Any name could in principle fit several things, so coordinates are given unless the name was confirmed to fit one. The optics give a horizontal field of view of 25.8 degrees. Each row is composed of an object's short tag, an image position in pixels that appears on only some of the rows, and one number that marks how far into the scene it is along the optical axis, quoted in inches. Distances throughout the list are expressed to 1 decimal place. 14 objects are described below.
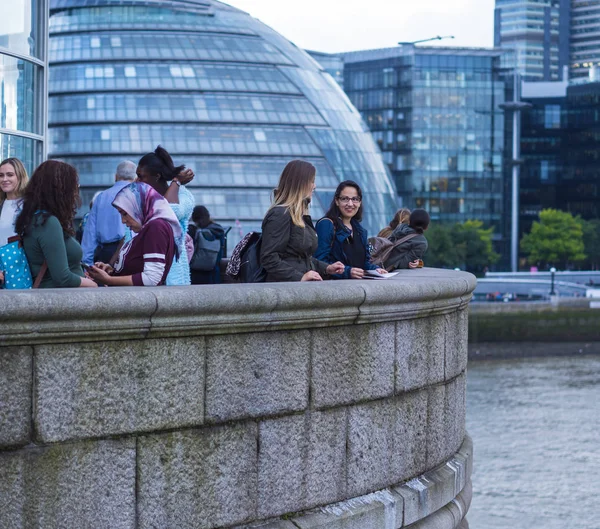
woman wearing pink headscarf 281.4
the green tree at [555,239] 4384.8
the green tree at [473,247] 3998.5
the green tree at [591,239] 4549.7
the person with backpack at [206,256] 416.8
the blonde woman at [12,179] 316.6
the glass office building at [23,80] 494.9
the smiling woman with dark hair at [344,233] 346.0
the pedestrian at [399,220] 466.0
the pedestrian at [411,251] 432.2
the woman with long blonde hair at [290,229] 301.3
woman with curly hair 260.7
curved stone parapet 230.7
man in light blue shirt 403.9
